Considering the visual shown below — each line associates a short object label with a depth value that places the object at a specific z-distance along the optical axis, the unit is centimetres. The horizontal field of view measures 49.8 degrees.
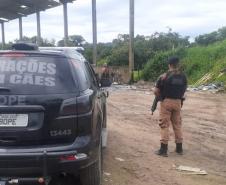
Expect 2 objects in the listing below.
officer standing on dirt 416
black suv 246
